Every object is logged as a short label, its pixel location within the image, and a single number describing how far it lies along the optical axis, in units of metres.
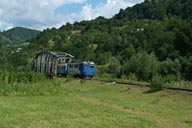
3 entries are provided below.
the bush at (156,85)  23.75
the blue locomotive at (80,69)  44.12
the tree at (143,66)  45.63
